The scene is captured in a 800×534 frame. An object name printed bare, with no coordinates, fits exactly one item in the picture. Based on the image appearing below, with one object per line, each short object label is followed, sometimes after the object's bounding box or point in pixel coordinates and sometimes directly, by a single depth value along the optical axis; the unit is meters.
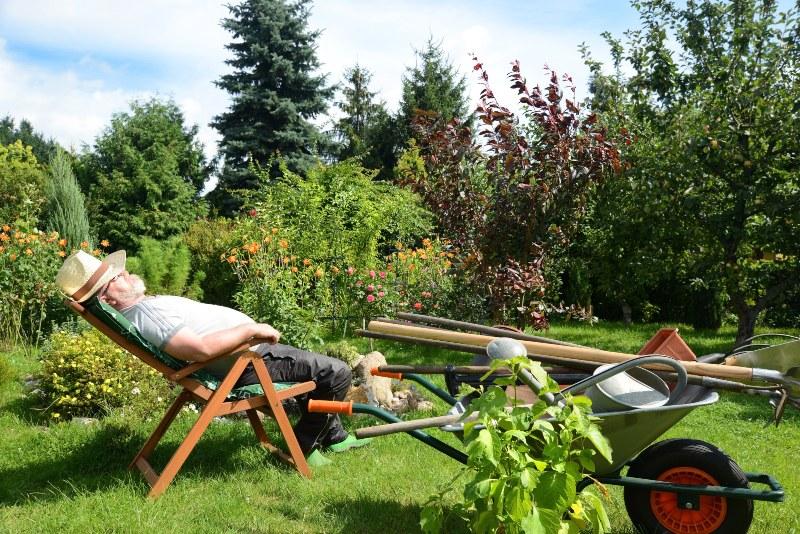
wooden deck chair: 3.39
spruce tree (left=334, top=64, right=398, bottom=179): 23.56
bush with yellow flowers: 4.81
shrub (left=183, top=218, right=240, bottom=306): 10.78
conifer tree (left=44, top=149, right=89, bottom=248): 10.03
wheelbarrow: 2.55
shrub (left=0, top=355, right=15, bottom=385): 5.57
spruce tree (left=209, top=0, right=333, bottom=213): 18.45
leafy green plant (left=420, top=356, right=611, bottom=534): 2.19
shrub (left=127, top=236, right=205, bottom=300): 10.03
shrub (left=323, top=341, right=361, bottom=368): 5.61
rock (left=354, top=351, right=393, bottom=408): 5.17
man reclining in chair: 3.39
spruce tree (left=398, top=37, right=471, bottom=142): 22.84
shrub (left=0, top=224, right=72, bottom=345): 7.21
